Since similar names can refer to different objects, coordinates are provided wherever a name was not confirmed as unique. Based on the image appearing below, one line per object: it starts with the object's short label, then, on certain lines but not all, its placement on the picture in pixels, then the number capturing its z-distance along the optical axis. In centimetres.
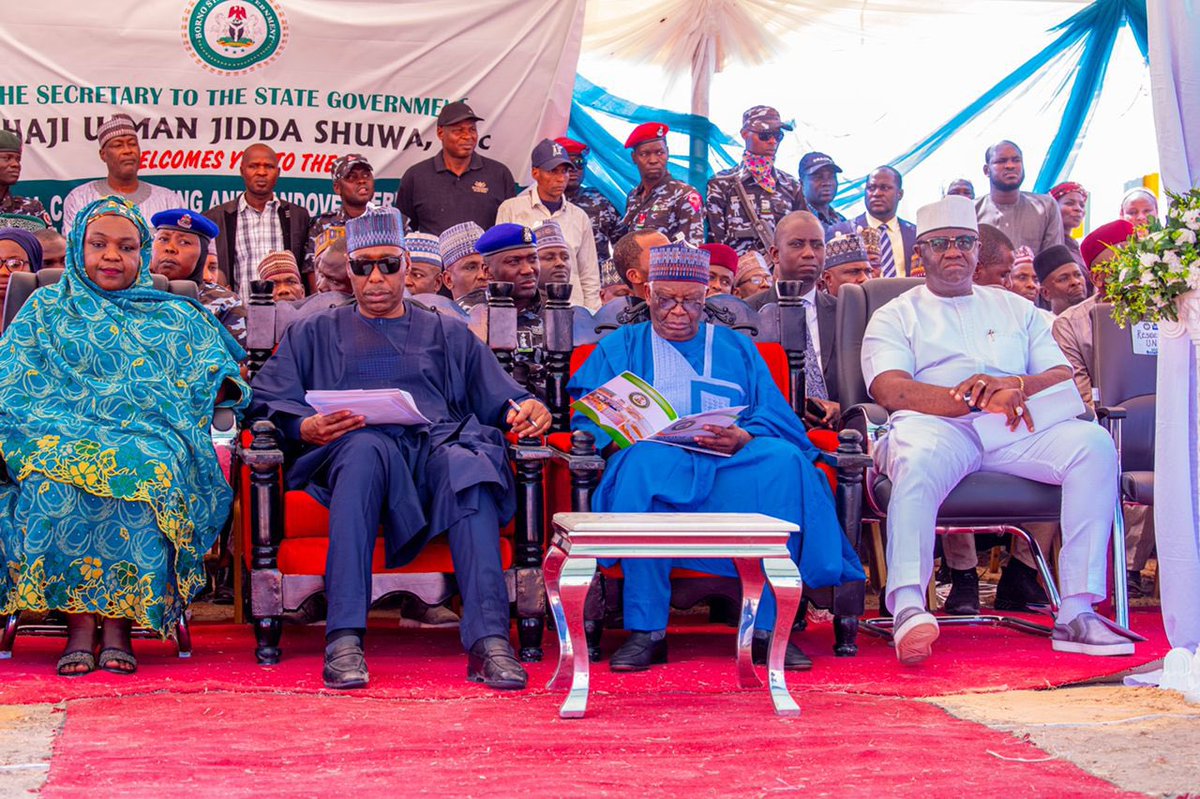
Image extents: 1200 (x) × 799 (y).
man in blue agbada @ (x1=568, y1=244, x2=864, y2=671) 473
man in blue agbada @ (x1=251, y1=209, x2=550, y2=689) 448
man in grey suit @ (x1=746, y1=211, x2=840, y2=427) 631
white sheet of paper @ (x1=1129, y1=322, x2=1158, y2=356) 614
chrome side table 388
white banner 813
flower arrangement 427
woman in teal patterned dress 456
